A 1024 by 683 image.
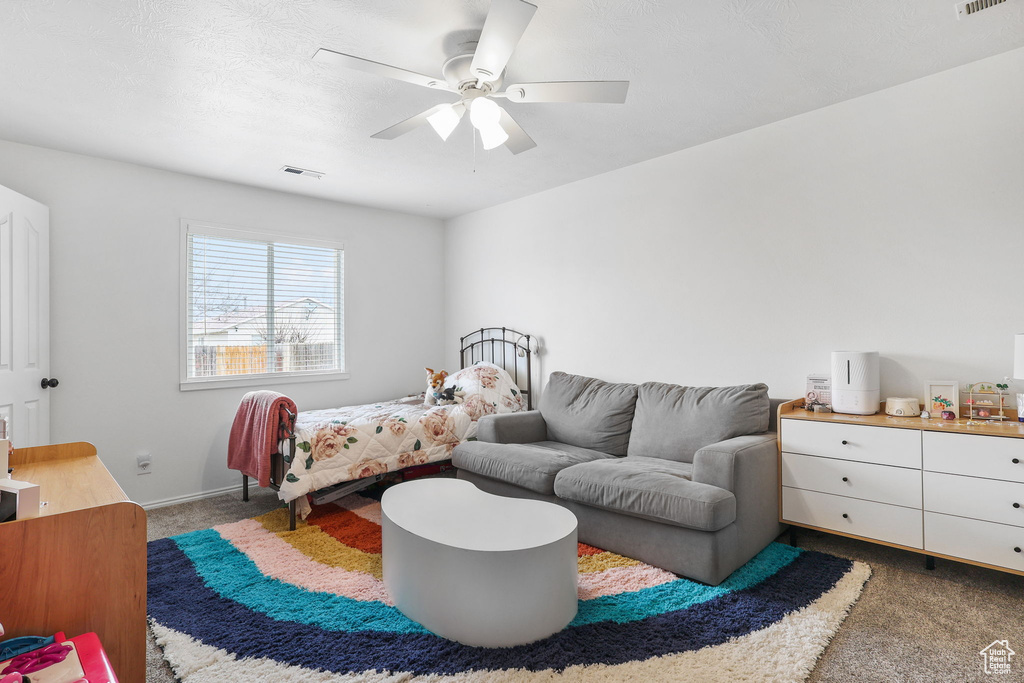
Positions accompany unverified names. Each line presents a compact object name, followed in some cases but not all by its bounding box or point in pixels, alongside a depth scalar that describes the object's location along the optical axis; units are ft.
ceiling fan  5.90
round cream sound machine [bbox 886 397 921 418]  8.46
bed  10.53
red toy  3.26
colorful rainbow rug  5.83
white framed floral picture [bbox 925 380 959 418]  8.23
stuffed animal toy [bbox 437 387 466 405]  13.87
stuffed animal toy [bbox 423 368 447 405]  14.12
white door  9.30
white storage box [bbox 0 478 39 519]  4.01
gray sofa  7.91
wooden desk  3.81
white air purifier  8.75
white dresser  7.17
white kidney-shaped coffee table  6.18
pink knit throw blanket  10.75
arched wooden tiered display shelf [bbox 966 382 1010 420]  7.99
